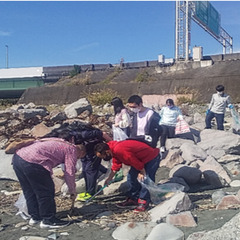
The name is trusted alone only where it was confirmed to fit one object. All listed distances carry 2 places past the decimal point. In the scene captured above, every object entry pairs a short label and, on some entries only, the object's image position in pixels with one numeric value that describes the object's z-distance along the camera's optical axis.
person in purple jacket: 4.41
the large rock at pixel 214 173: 5.91
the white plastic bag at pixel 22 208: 4.87
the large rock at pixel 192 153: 7.11
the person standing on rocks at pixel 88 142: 4.97
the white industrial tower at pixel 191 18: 37.13
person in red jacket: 4.80
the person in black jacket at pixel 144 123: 5.23
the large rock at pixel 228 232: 2.92
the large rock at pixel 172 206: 4.43
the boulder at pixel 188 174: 6.05
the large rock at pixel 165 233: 3.72
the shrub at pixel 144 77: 23.01
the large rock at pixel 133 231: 3.98
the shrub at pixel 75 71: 30.53
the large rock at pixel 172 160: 7.05
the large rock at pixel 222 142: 7.69
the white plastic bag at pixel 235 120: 9.12
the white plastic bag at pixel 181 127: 8.54
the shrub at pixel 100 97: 17.11
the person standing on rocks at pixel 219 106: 9.47
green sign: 39.53
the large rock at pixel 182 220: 4.16
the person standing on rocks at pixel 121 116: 7.13
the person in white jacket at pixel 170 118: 8.68
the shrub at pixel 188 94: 16.22
